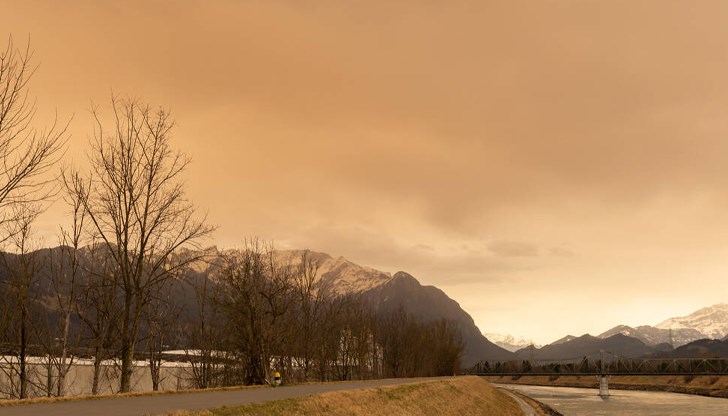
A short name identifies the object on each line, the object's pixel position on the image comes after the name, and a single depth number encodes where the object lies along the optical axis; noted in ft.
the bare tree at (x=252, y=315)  170.50
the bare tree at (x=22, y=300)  138.00
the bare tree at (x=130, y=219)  109.70
